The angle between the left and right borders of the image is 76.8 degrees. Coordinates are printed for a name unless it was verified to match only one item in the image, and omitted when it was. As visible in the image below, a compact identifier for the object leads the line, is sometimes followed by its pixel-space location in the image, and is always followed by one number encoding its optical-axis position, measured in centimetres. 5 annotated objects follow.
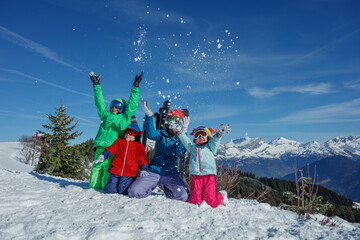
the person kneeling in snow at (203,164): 398
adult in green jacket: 482
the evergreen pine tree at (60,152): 1458
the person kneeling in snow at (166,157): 436
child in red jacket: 439
